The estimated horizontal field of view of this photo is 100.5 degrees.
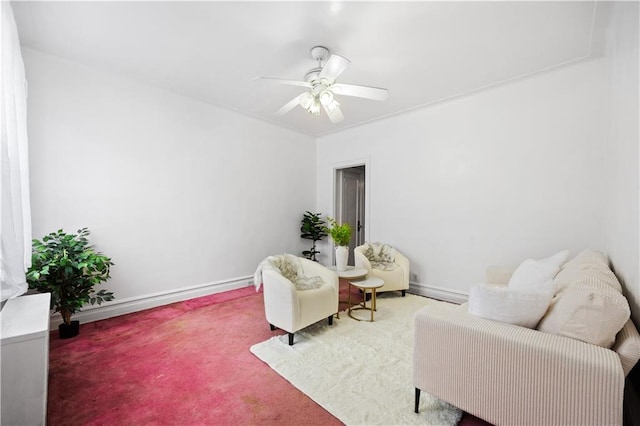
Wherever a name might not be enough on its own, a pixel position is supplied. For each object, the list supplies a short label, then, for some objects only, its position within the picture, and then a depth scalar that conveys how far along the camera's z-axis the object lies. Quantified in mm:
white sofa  1082
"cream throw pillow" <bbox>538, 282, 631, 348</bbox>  1146
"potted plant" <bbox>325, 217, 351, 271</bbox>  3363
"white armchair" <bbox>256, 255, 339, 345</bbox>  2434
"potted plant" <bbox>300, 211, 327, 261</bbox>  5205
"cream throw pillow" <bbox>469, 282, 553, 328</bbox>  1375
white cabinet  1247
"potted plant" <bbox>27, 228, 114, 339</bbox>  2371
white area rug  1617
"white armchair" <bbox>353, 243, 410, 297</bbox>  3748
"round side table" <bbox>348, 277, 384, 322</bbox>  2973
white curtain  1537
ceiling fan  2318
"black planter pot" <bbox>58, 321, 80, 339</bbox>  2580
